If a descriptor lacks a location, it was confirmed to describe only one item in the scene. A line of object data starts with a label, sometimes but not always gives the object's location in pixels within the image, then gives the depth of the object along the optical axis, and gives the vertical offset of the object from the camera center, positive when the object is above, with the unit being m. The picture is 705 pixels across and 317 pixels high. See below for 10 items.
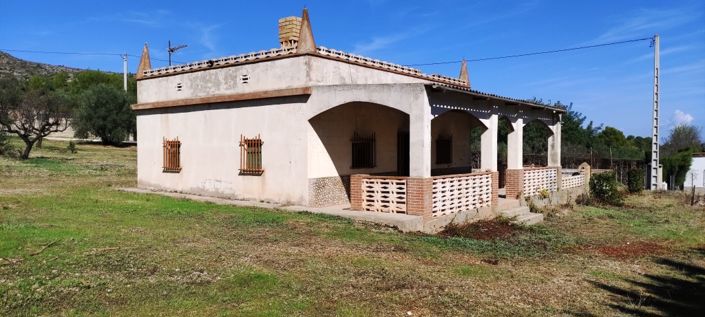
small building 25.78 -0.87
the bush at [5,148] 32.84 +0.37
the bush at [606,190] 18.90 -1.19
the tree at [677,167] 25.67 -0.54
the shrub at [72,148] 40.05 +0.46
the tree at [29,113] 33.12 +2.52
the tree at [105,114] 49.22 +3.59
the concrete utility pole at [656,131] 23.53 +1.04
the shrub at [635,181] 22.41 -1.04
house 12.25 +0.64
